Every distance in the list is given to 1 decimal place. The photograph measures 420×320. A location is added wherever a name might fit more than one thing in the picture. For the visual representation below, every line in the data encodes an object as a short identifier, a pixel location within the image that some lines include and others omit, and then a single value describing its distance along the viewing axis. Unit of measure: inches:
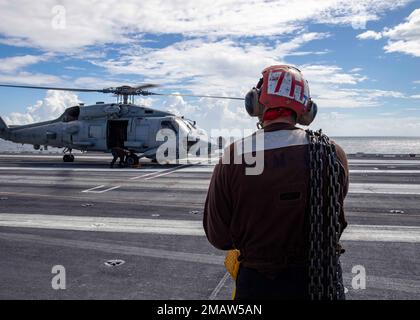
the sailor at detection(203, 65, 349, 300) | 98.5
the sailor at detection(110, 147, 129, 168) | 896.9
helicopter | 902.4
